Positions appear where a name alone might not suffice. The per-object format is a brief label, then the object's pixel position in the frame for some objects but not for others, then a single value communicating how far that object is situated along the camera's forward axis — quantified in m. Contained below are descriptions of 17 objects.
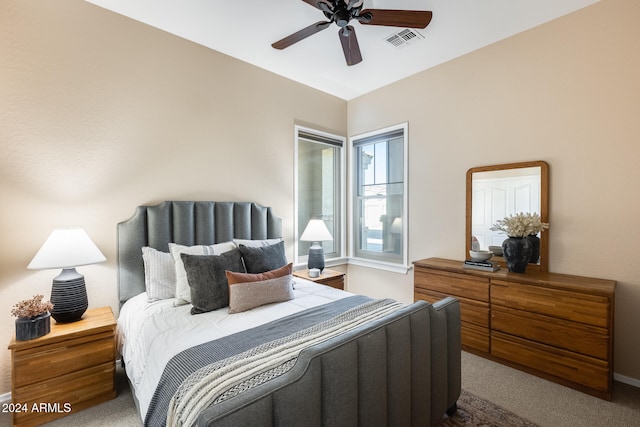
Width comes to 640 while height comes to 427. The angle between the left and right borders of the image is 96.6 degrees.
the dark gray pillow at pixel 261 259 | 2.43
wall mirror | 2.60
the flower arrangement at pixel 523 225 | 2.48
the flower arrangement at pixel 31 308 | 1.78
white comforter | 1.54
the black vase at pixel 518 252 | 2.49
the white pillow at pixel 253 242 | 2.76
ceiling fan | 1.91
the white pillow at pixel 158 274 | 2.26
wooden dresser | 2.05
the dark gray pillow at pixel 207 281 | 2.03
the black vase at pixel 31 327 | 1.76
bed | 1.09
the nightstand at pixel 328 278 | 3.22
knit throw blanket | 1.08
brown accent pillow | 2.04
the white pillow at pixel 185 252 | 2.17
